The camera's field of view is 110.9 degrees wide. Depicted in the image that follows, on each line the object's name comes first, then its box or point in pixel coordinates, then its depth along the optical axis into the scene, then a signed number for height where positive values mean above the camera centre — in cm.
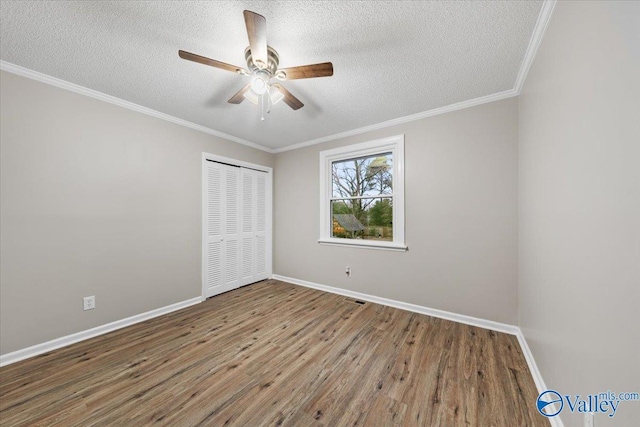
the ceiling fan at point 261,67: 133 +108
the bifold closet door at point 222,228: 335 -22
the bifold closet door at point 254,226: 389 -22
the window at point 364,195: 304 +31
